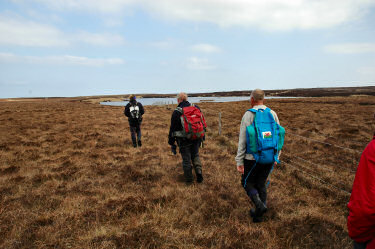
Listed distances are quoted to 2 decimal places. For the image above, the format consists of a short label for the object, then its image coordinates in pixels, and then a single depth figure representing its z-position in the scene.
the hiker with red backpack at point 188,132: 4.97
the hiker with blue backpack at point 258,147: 3.23
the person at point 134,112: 8.78
